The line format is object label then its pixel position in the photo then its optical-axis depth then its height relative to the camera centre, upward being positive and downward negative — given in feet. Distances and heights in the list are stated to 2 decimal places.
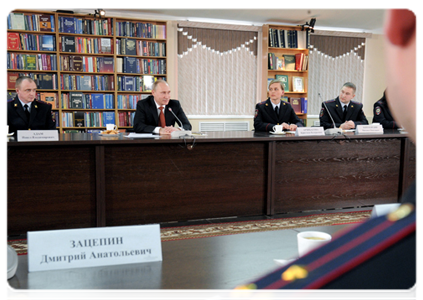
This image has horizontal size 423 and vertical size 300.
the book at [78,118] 19.40 +0.63
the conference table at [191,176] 8.61 -1.23
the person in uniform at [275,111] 14.19 +0.72
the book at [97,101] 19.53 +1.54
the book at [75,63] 18.74 +3.40
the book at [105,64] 19.21 +3.46
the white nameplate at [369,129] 10.99 +0.00
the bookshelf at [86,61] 17.98 +3.52
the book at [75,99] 19.16 +1.62
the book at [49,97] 18.69 +1.68
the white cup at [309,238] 2.21 -0.71
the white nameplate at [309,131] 10.41 -0.05
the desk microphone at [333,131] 10.85 -0.05
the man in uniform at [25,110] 12.15 +0.69
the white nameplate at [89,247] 2.60 -0.84
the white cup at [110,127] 10.91 +0.09
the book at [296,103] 22.61 +1.61
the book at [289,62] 22.03 +4.04
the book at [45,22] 17.93 +5.26
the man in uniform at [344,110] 14.84 +0.79
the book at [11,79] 17.88 +2.49
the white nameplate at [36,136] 8.37 -0.13
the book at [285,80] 22.22 +2.99
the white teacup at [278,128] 11.37 +0.03
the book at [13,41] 17.70 +4.31
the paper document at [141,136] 9.59 -0.16
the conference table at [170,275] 2.26 -0.99
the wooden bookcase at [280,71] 21.27 +3.58
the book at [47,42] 18.17 +4.35
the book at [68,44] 18.39 +4.33
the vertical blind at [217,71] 21.08 +3.45
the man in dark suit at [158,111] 12.44 +0.66
